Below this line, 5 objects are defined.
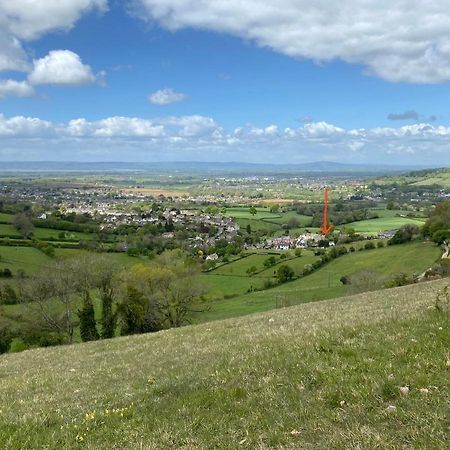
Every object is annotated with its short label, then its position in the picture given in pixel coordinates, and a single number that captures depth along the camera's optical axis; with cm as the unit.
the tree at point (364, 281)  7675
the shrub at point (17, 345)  5582
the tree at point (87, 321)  5816
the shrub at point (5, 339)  5716
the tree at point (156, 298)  6171
